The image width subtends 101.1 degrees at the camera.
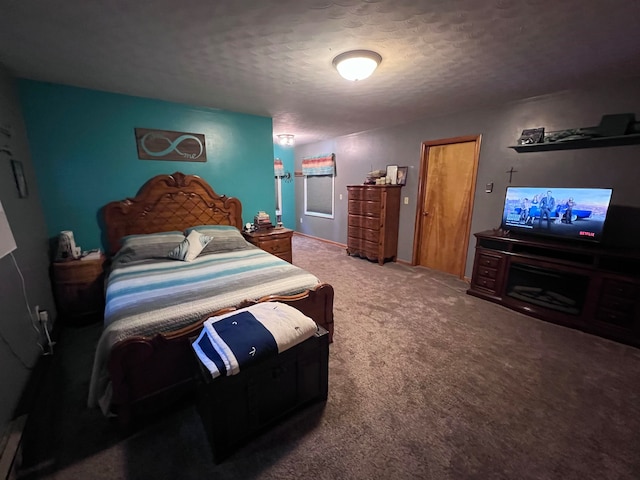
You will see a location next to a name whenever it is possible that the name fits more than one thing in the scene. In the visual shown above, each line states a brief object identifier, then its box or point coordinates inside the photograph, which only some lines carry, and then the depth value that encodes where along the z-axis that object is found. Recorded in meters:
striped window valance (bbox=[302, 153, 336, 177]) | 5.65
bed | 1.46
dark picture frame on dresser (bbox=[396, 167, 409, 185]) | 4.37
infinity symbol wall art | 3.06
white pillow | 2.71
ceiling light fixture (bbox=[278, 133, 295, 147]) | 5.04
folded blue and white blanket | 1.29
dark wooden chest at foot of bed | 1.31
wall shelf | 2.45
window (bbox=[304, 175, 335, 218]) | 5.93
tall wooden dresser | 4.40
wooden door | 3.69
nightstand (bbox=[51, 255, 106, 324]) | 2.50
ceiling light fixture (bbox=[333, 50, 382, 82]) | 1.95
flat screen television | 2.45
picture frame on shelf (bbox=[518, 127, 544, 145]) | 2.86
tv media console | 2.31
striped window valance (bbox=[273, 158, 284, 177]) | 6.50
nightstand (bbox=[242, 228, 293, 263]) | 3.59
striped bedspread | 1.47
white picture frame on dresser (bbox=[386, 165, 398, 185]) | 4.44
